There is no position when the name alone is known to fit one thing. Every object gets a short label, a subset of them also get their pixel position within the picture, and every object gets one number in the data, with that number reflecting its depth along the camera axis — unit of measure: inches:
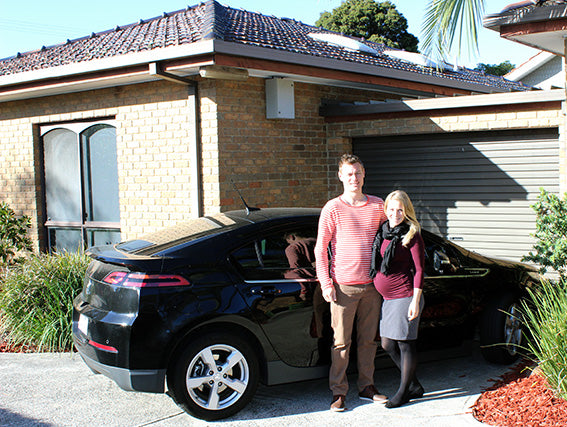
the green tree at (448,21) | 288.5
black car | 182.5
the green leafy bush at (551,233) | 249.0
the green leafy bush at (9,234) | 358.1
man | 193.0
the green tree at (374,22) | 1396.4
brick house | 325.1
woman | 191.8
